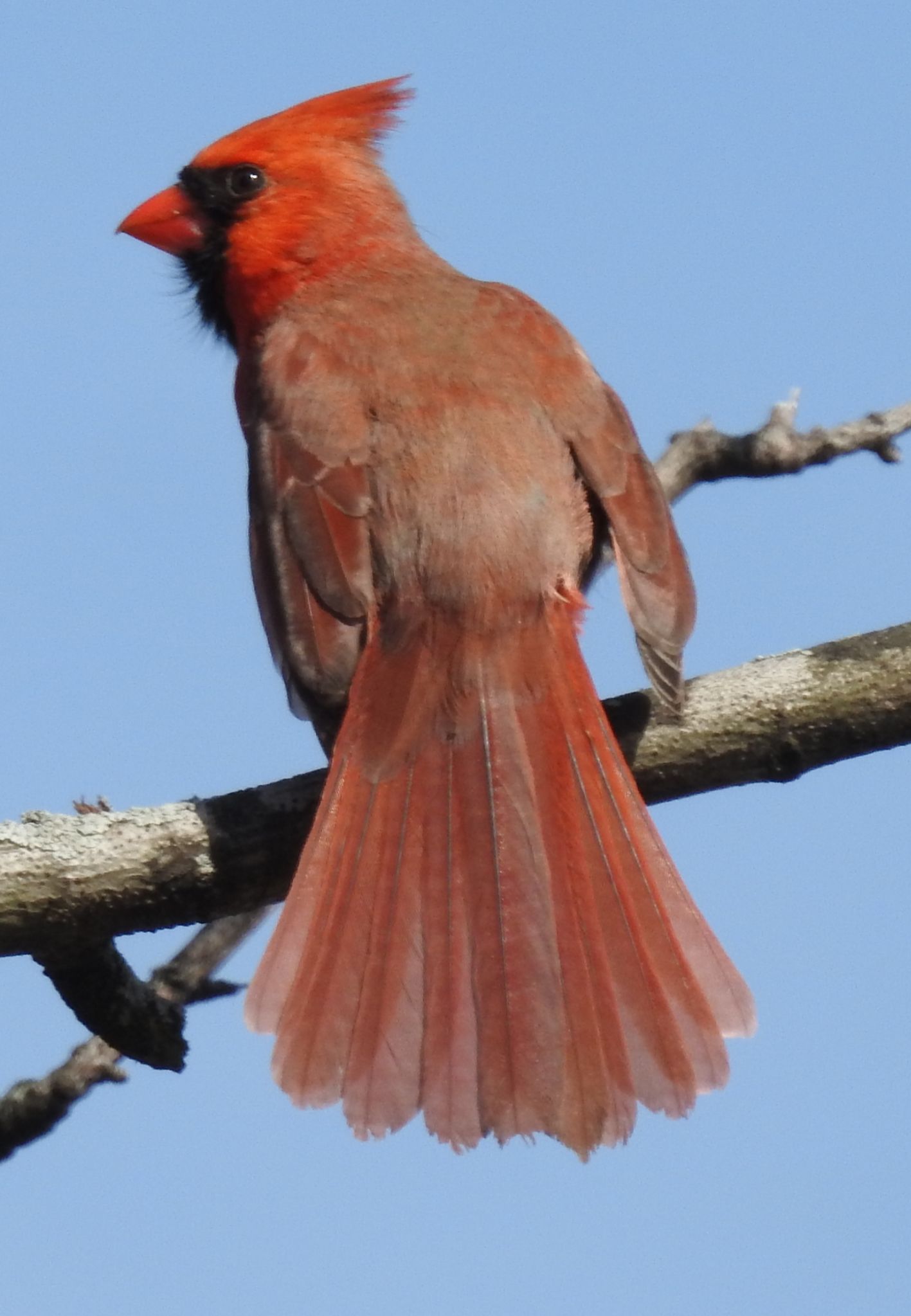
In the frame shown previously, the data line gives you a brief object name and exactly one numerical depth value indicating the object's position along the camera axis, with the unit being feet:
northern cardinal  18.42
